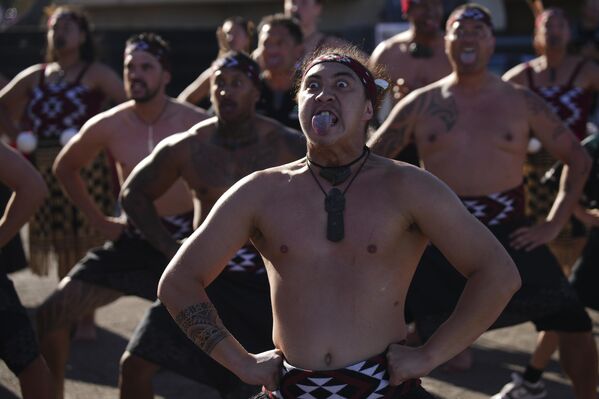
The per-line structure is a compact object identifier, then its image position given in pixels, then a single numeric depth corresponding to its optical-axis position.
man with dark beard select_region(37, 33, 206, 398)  9.96
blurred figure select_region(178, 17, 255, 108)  14.44
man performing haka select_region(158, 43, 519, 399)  6.13
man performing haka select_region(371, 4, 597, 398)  9.70
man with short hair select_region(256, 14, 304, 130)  12.66
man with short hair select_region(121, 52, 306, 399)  8.92
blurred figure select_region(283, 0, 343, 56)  14.96
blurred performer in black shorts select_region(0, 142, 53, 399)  8.36
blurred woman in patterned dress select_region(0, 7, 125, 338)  13.67
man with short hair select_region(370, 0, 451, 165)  13.73
